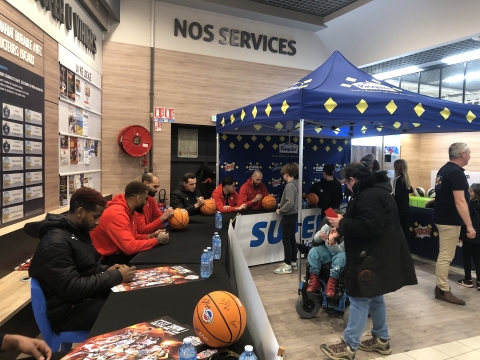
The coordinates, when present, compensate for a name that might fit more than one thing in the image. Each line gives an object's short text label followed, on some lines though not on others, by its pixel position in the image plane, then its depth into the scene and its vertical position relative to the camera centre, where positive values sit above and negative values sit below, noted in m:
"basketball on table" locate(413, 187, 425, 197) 6.61 -0.48
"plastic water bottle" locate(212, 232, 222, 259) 2.74 -0.70
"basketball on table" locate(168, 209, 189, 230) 3.72 -0.63
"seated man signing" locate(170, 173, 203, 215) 4.80 -0.50
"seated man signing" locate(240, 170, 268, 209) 5.65 -0.46
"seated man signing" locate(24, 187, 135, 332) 1.92 -0.63
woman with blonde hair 5.29 -0.32
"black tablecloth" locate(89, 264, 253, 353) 1.56 -0.75
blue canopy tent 3.64 +0.70
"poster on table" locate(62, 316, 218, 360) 1.30 -0.74
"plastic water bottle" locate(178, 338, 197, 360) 1.18 -0.66
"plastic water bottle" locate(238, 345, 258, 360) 1.14 -0.65
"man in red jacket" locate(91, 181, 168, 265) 2.87 -0.61
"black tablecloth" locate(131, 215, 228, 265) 2.62 -0.75
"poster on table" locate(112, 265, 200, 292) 2.05 -0.75
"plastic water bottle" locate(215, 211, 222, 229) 4.02 -0.69
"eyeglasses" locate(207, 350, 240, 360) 1.32 -0.75
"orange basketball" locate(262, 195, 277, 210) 5.55 -0.63
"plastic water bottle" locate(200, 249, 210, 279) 2.20 -0.67
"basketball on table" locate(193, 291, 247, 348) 1.33 -0.63
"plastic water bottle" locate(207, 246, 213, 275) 2.30 -0.66
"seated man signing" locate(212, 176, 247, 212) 5.34 -0.56
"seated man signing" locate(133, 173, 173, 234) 3.59 -0.59
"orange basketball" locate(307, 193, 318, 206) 5.98 -0.59
